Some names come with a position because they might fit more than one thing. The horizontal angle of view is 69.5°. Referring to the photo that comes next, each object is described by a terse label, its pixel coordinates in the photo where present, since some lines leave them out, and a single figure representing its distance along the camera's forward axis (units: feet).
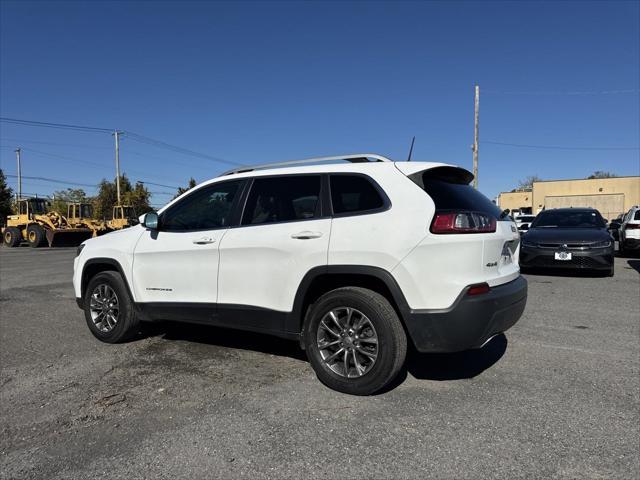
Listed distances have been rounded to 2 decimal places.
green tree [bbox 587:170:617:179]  312.50
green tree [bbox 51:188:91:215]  274.91
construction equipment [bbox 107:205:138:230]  96.15
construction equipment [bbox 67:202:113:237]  89.86
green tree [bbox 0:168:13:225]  154.22
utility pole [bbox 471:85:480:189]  79.67
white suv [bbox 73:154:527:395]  10.77
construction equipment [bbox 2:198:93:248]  83.97
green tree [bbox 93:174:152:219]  188.44
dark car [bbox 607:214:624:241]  38.38
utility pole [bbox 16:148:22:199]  214.90
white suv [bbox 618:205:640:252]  42.93
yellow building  160.25
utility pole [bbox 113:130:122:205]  164.53
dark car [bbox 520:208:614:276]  30.42
